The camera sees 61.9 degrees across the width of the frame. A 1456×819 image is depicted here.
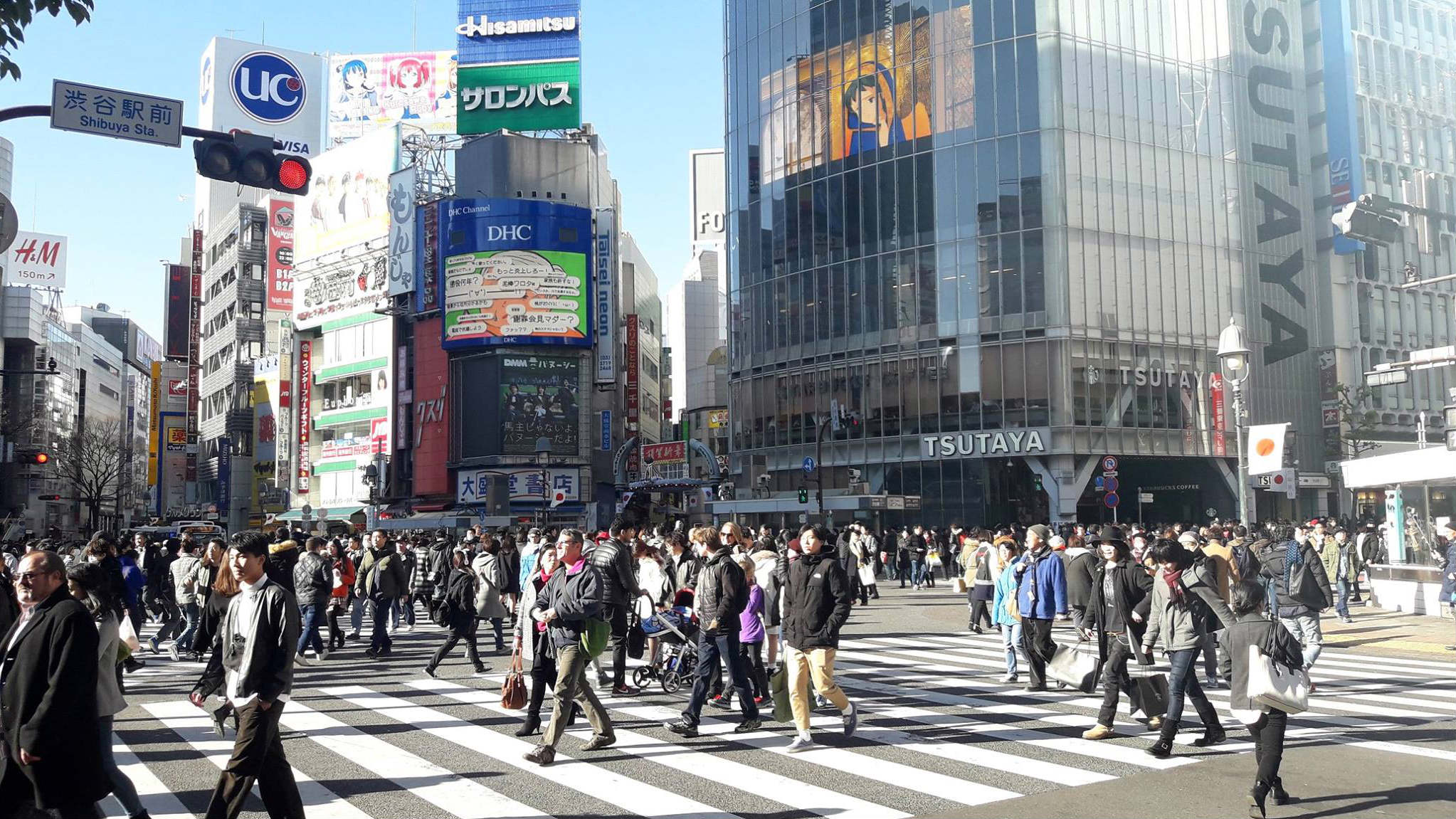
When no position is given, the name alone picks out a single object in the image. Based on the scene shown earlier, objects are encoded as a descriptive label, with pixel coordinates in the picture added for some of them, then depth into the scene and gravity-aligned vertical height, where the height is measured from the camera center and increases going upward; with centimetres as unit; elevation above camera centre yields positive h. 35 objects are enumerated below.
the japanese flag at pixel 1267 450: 1869 +71
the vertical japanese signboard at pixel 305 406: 7575 +669
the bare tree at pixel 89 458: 7481 +428
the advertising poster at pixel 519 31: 7388 +2913
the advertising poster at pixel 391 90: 8512 +2957
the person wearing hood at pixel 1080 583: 1266 -88
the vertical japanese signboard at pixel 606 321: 6738 +1035
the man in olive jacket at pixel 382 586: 1788 -113
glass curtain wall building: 5219 +1163
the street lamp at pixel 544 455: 4519 +199
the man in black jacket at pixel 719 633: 1077 -114
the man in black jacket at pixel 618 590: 1154 -81
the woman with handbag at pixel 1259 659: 751 -108
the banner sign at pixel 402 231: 6956 +1614
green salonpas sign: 7238 +2453
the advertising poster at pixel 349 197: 7206 +1919
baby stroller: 1355 -161
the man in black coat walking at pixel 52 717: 542 -90
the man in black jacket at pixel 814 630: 991 -103
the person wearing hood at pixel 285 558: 1223 -45
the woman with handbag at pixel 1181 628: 917 -102
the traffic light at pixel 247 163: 1135 +331
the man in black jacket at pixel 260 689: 644 -94
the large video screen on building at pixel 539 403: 6631 +580
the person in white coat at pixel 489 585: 1608 -100
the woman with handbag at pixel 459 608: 1554 -125
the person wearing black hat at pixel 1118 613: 1027 -99
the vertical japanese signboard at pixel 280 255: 8344 +1785
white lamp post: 2291 +259
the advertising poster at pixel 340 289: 7206 +1361
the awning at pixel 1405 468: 2304 +49
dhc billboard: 6569 +1248
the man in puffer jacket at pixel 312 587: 1633 -100
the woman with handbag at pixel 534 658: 1038 -129
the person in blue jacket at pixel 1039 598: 1266 -103
